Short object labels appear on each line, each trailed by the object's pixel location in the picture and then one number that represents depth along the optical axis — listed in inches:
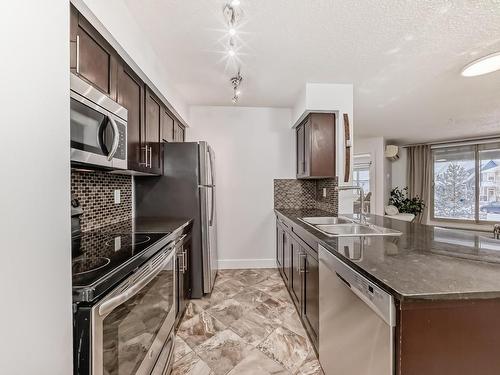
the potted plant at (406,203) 227.5
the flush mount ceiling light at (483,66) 85.2
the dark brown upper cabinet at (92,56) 49.5
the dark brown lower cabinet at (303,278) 68.0
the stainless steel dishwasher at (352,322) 35.6
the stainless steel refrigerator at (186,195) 101.0
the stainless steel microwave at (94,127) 45.3
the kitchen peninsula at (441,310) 32.9
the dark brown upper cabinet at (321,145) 114.9
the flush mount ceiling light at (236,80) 100.7
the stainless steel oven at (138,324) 34.1
